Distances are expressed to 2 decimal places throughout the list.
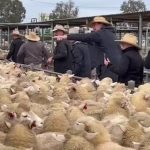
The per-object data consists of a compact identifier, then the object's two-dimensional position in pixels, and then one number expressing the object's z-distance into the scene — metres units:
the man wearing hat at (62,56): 9.51
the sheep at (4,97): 4.27
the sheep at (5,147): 2.85
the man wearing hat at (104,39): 8.14
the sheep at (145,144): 2.92
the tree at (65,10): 81.80
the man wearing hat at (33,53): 11.14
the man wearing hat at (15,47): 13.21
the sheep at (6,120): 3.37
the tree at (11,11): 76.59
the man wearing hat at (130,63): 6.99
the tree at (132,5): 81.63
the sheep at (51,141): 3.00
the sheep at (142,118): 3.59
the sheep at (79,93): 4.74
